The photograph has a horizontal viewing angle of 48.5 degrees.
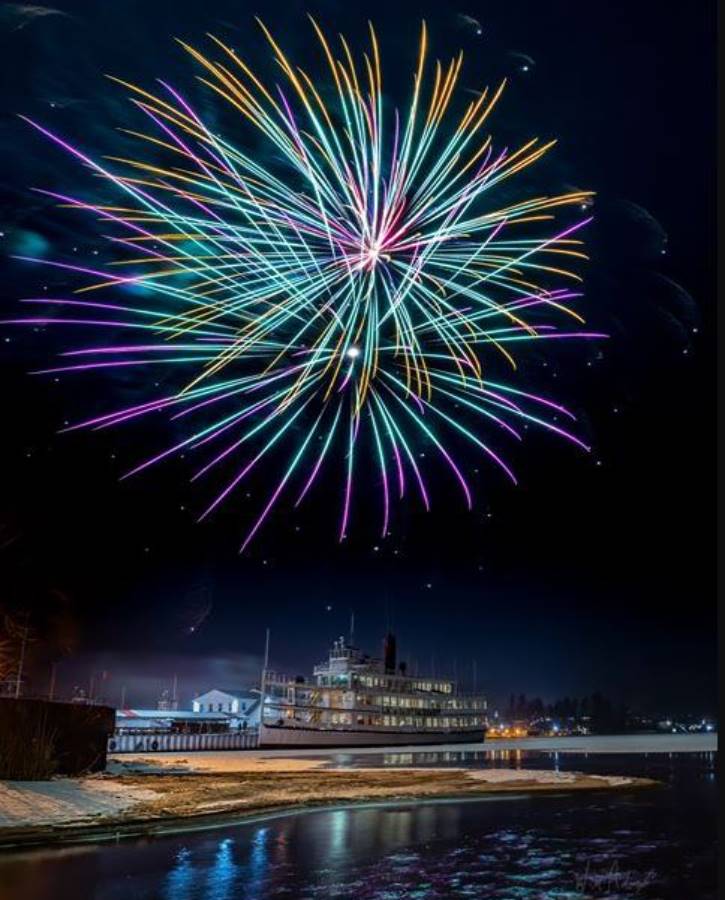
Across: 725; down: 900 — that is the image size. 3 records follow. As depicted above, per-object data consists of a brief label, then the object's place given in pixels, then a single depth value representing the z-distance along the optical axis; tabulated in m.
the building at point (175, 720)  96.42
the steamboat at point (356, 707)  82.44
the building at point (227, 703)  126.19
